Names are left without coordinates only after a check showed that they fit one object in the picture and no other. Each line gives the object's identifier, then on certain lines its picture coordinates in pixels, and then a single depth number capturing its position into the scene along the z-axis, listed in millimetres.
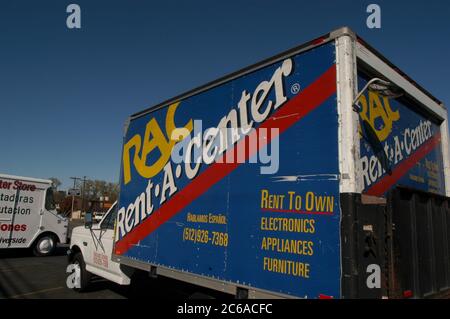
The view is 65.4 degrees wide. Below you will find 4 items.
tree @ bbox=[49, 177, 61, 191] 88050
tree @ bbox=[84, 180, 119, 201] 87706
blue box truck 3090
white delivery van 13156
